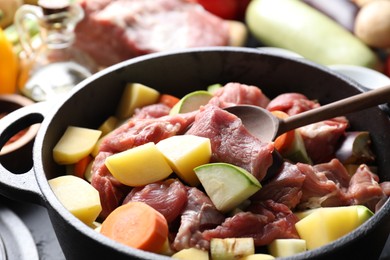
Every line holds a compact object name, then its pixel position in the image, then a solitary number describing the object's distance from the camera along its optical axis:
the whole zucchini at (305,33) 0.96
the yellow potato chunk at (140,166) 0.69
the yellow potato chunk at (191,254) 0.65
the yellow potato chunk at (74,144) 0.73
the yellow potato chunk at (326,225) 0.67
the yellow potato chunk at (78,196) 0.67
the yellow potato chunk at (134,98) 0.78
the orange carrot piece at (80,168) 0.74
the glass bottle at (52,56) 0.89
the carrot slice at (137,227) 0.65
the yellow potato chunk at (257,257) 0.65
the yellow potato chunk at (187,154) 0.69
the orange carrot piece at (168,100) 0.79
